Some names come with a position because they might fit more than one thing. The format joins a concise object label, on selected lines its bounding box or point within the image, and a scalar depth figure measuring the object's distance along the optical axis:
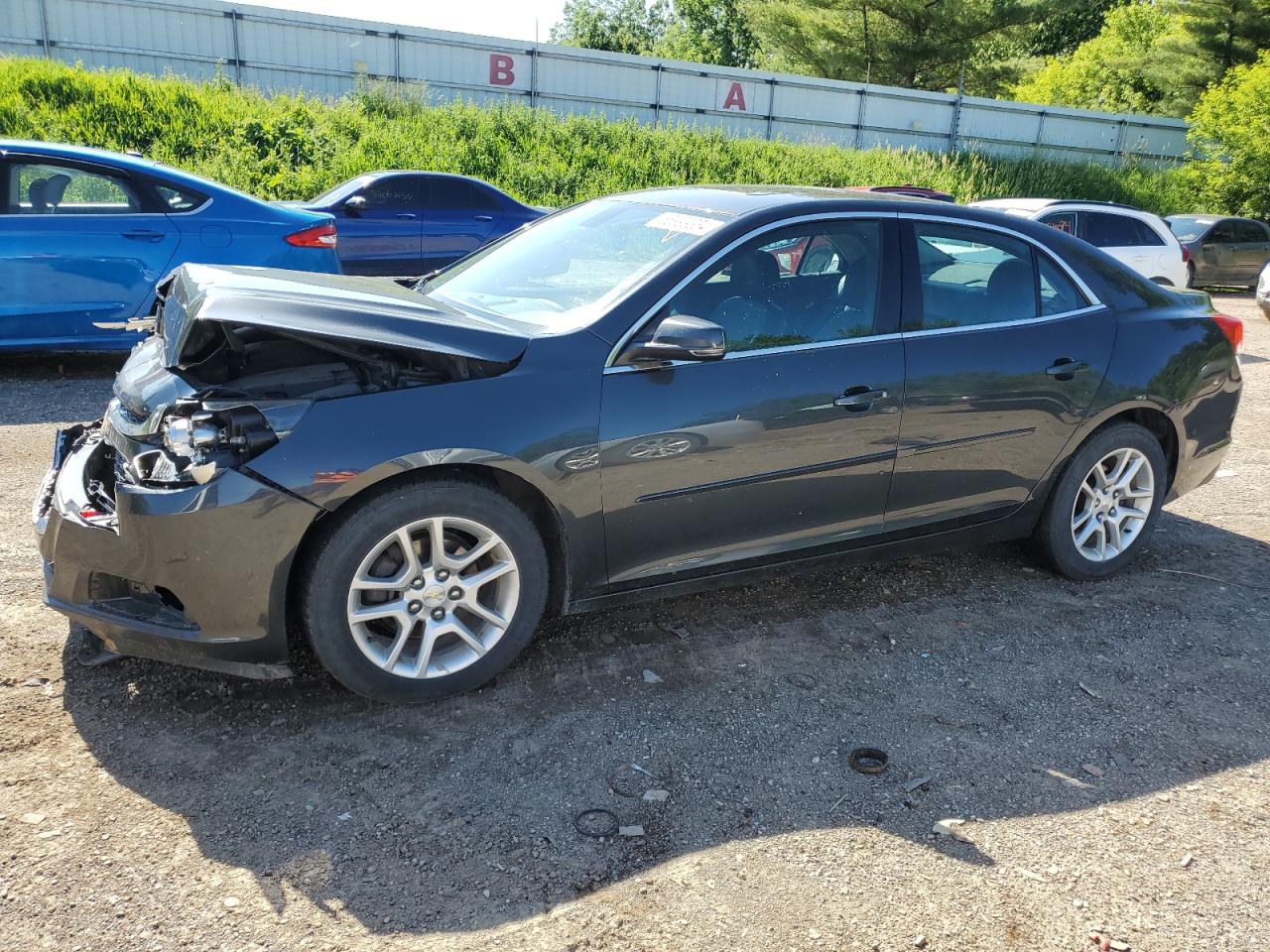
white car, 11.93
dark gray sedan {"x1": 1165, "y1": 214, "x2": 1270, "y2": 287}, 18.64
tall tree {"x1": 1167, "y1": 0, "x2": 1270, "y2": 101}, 34.38
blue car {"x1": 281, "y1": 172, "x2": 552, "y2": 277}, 12.39
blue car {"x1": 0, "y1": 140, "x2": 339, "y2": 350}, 7.07
